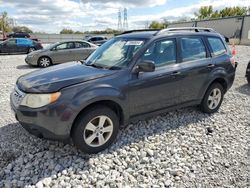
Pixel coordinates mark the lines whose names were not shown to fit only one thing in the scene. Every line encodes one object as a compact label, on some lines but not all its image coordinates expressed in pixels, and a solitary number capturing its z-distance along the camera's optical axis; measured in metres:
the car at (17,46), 17.80
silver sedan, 11.47
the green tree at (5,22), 54.40
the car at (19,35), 33.91
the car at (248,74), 7.27
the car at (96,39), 24.05
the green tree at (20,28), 72.56
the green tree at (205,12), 67.56
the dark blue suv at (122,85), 3.03
